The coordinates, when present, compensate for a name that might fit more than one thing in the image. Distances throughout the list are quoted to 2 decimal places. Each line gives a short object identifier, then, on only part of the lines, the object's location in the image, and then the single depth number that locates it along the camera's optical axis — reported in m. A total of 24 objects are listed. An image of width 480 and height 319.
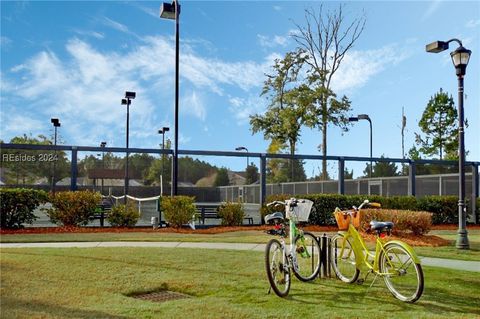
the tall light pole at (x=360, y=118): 29.66
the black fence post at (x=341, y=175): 18.39
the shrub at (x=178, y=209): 15.04
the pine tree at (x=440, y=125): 35.06
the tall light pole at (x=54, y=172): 15.65
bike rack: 7.37
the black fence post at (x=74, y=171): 15.34
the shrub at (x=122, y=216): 15.14
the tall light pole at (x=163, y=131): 32.53
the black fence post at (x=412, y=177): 19.94
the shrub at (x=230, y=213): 16.22
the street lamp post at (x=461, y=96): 12.09
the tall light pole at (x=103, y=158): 15.61
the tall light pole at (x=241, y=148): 33.51
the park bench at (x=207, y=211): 15.99
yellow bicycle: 6.14
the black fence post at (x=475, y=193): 20.55
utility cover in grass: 6.11
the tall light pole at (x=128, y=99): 25.30
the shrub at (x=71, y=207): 14.64
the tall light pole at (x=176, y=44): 15.73
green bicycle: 6.21
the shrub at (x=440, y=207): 18.88
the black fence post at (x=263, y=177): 17.16
